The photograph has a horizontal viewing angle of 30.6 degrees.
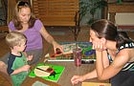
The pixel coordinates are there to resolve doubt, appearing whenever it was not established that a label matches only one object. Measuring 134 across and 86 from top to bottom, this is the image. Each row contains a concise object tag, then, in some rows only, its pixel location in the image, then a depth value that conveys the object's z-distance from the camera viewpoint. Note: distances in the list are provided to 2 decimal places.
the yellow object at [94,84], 1.58
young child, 1.92
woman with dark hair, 1.59
